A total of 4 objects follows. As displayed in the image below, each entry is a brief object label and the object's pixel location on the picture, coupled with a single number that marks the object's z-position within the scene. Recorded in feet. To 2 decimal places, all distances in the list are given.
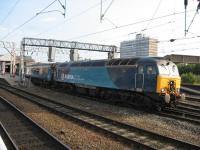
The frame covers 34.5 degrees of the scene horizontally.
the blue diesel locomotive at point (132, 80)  60.95
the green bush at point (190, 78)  136.04
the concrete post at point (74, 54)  204.54
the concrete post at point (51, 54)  197.60
